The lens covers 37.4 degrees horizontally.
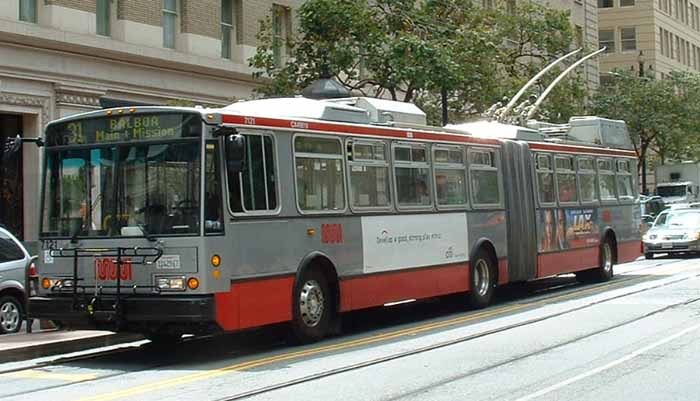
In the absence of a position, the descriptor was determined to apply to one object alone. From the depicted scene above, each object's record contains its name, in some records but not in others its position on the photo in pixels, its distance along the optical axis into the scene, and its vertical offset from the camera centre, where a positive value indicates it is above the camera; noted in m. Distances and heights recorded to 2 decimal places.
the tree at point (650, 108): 54.22 +6.51
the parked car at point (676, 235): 31.98 -0.13
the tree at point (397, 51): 23.34 +4.48
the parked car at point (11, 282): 15.34 -0.51
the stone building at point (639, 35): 72.56 +14.15
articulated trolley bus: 11.94 +0.34
